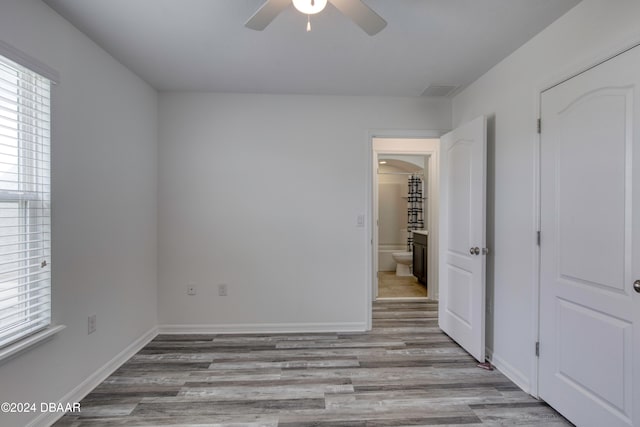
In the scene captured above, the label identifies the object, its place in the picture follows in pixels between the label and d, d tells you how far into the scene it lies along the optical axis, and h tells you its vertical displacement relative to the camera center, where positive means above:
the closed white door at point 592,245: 1.48 -0.17
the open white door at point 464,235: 2.52 -0.18
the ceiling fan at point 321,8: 1.34 +0.91
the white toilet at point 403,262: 5.71 -0.90
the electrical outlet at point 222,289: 3.17 -0.77
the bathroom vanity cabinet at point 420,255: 5.01 -0.69
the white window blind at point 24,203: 1.58 +0.06
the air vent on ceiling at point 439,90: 2.95 +1.22
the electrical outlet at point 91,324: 2.15 -0.78
